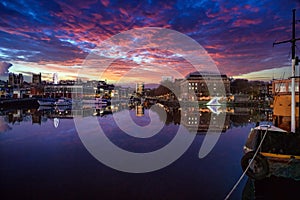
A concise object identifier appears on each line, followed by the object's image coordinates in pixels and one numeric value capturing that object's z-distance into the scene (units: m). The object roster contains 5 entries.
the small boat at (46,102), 83.69
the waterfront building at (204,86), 115.94
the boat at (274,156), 9.26
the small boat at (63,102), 83.99
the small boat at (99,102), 104.50
